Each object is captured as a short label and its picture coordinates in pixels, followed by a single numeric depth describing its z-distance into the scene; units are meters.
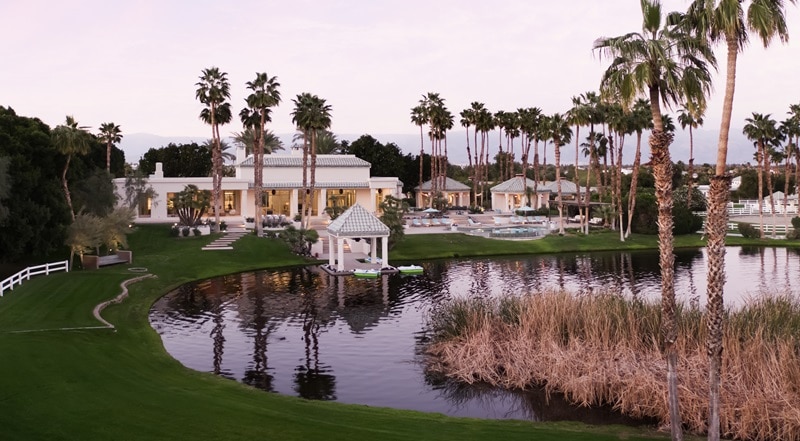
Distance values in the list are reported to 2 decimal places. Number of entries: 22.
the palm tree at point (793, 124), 72.12
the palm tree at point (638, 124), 67.50
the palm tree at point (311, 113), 63.22
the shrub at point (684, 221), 69.62
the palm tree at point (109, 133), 65.81
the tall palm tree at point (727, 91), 15.37
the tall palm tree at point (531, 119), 87.88
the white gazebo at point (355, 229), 49.00
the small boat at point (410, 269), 48.88
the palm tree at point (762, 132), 69.56
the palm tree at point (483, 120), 98.56
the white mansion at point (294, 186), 78.44
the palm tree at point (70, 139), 46.72
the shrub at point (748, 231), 68.00
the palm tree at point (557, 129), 71.62
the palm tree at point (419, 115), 92.31
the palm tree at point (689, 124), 78.62
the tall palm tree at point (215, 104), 63.00
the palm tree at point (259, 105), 62.56
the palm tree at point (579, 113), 66.56
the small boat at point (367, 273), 47.28
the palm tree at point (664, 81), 16.31
